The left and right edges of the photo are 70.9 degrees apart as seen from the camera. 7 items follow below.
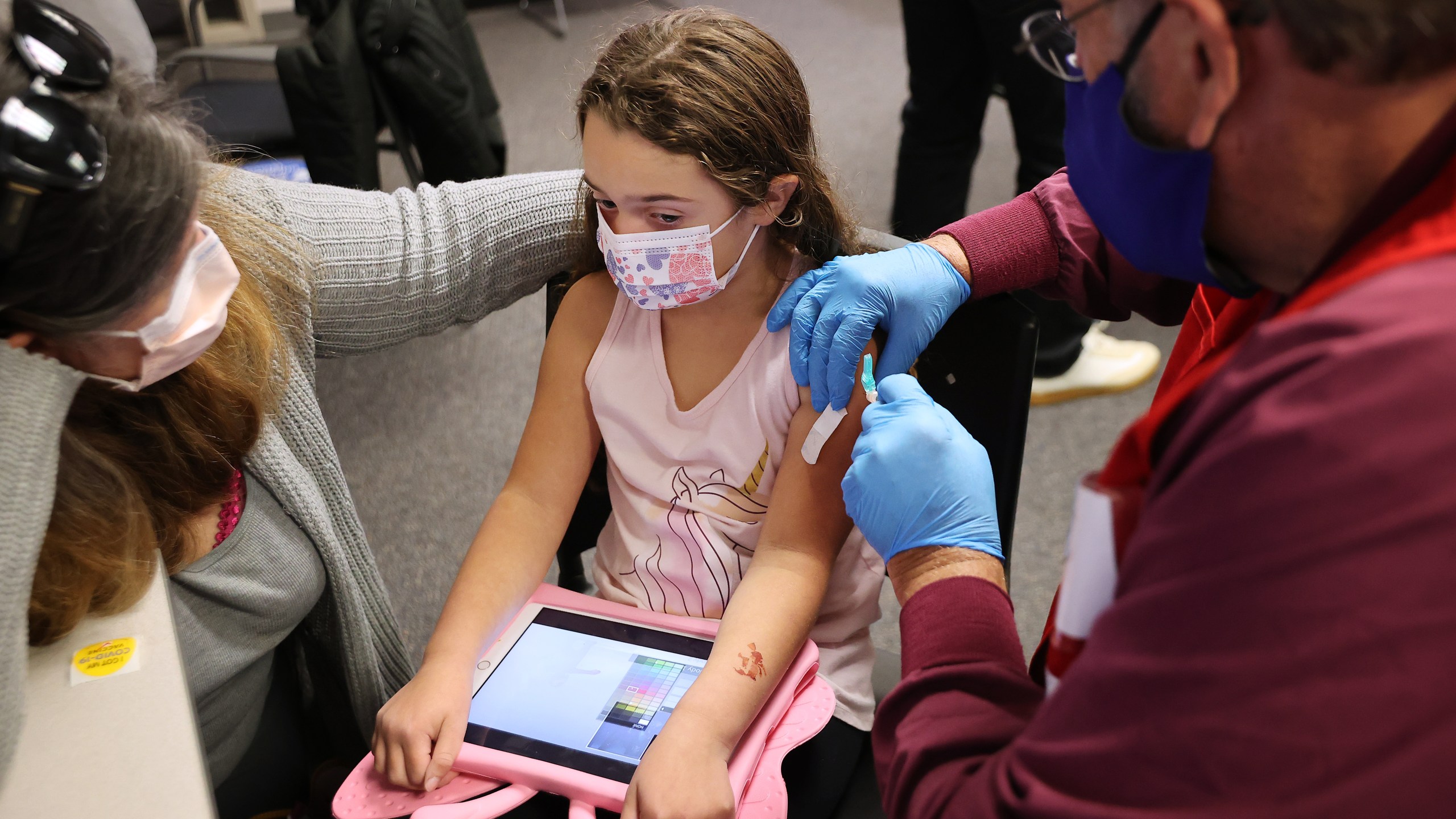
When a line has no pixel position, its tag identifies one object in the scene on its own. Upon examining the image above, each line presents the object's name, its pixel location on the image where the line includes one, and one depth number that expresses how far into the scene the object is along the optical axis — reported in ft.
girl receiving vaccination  3.51
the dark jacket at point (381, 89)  7.27
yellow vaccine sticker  2.81
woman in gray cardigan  2.73
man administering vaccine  1.57
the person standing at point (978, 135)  7.31
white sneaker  8.46
